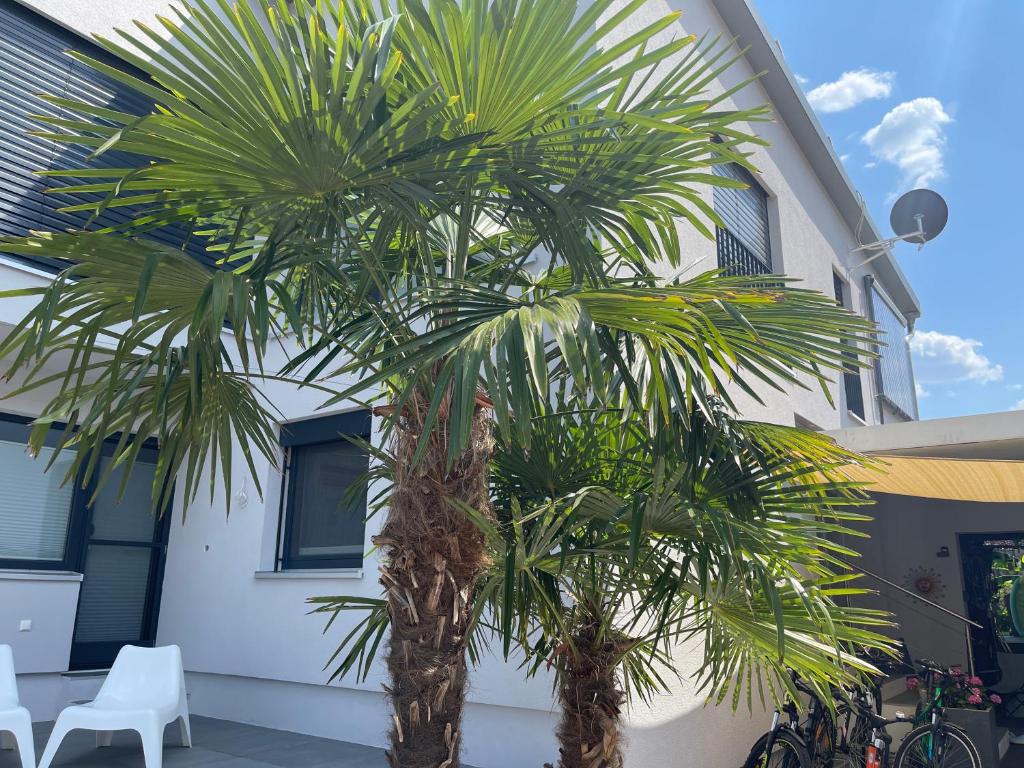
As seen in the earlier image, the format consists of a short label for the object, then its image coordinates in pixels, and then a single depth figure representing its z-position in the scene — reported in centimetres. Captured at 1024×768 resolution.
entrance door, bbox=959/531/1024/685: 999
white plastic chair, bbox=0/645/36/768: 512
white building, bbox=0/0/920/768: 590
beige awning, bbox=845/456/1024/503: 515
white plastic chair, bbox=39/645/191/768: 528
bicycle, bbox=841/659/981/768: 539
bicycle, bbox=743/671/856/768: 522
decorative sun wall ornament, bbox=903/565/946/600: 1038
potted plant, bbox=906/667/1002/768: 634
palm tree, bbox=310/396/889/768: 333
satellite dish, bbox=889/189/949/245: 1202
